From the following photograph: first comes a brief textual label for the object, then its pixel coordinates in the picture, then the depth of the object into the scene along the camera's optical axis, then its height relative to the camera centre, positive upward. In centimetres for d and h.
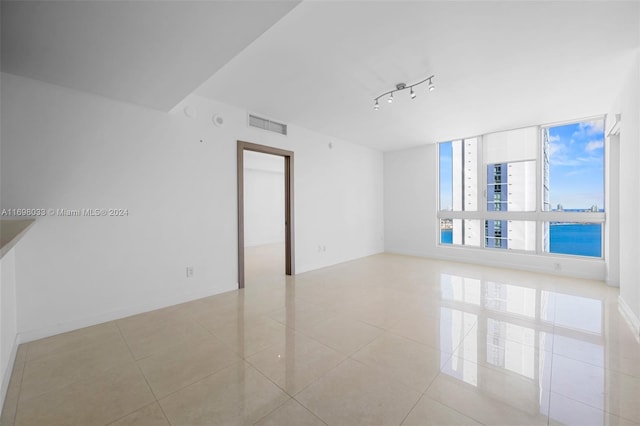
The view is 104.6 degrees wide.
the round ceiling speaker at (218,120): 353 +131
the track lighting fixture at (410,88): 293 +154
